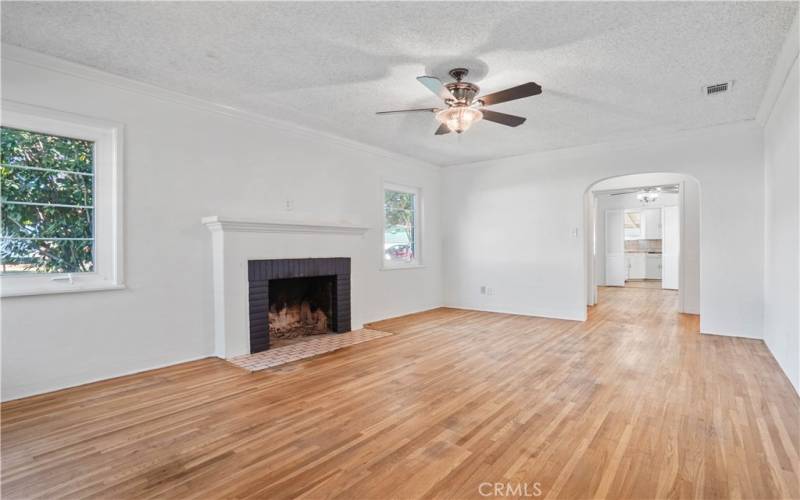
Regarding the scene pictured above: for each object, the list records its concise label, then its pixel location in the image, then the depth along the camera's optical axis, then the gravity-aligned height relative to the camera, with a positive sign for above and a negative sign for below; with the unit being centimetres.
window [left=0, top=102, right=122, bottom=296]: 299 +40
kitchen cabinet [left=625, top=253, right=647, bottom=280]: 1180 -58
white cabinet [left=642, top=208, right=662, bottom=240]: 1191 +69
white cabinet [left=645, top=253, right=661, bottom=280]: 1172 -61
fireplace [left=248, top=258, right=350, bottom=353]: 462 -62
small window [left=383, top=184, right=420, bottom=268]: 636 +37
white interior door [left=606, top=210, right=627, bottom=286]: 1056 -3
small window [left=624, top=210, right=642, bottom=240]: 1228 +71
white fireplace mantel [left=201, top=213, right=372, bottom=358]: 394 -4
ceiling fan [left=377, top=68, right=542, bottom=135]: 318 +121
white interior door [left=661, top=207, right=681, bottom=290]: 928 -6
